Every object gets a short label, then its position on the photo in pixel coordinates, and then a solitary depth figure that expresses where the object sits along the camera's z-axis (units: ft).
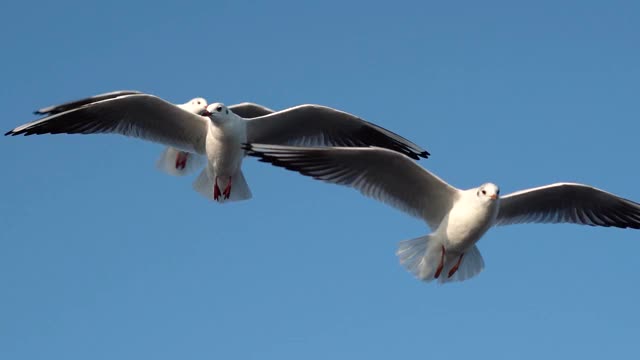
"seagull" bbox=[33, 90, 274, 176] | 51.44
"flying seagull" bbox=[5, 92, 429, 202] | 46.09
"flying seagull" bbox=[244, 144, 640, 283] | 41.14
